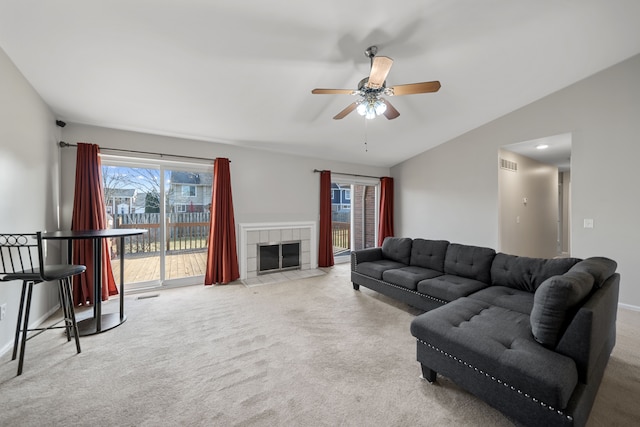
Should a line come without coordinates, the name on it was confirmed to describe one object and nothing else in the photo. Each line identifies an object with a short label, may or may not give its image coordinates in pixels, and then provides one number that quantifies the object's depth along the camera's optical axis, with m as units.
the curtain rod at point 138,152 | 3.14
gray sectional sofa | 1.29
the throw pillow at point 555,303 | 1.43
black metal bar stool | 1.90
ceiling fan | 2.12
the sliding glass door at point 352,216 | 5.95
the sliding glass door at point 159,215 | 3.69
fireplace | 4.43
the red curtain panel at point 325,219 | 5.23
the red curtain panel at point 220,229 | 4.06
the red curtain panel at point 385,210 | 6.03
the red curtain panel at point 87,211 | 3.11
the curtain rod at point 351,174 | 5.21
